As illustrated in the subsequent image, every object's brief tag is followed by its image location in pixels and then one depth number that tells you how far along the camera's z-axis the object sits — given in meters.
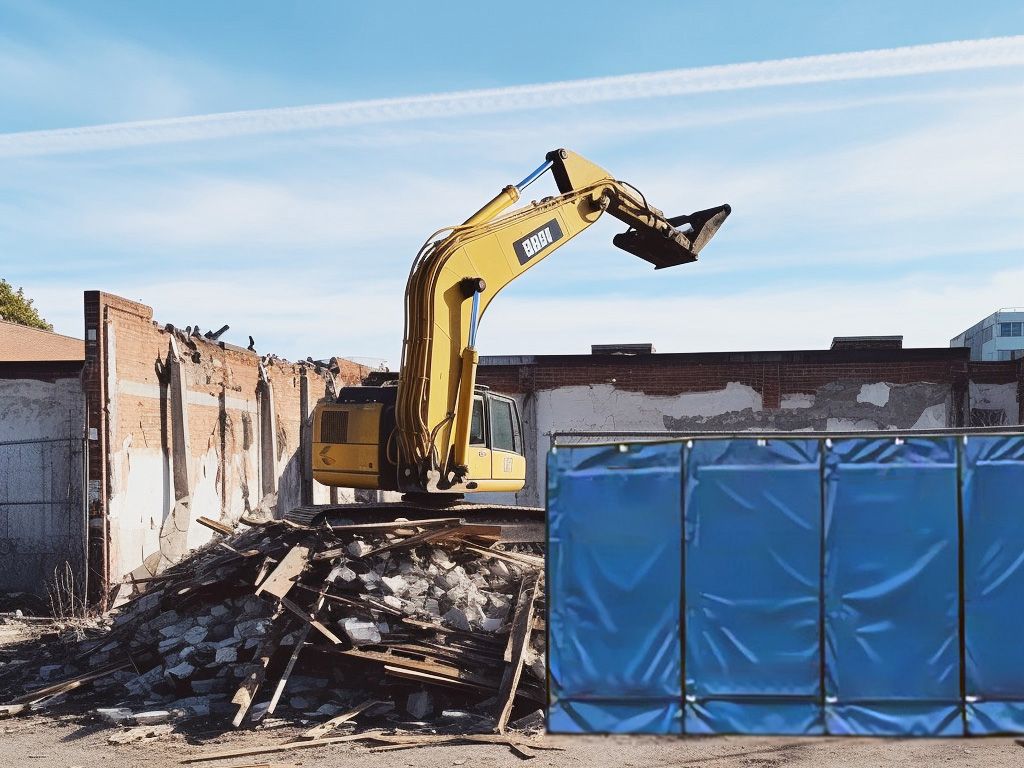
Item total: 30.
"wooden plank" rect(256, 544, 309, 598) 10.82
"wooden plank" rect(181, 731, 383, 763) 8.70
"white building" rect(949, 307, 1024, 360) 90.00
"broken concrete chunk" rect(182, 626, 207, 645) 11.24
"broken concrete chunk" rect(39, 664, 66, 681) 11.44
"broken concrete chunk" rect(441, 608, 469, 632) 10.90
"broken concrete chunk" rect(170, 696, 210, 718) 10.01
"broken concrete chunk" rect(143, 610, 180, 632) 11.77
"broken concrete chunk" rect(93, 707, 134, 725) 9.85
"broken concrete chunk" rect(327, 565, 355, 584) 11.25
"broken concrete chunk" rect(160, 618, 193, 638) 11.57
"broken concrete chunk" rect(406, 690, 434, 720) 9.98
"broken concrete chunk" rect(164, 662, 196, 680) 10.73
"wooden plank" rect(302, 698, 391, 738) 9.30
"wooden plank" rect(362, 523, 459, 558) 11.84
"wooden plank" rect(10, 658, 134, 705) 10.59
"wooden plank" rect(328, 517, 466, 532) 11.99
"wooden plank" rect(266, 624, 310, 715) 9.86
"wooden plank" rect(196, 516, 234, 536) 14.26
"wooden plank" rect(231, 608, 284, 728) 9.69
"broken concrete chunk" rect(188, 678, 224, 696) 10.59
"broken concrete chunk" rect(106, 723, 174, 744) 9.30
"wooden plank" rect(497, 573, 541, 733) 9.62
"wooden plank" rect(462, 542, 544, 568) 12.71
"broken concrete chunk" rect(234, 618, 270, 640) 10.91
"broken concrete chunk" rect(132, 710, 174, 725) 9.79
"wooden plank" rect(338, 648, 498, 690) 10.17
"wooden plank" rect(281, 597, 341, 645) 10.45
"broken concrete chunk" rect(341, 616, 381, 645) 10.45
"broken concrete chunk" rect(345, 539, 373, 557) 11.70
